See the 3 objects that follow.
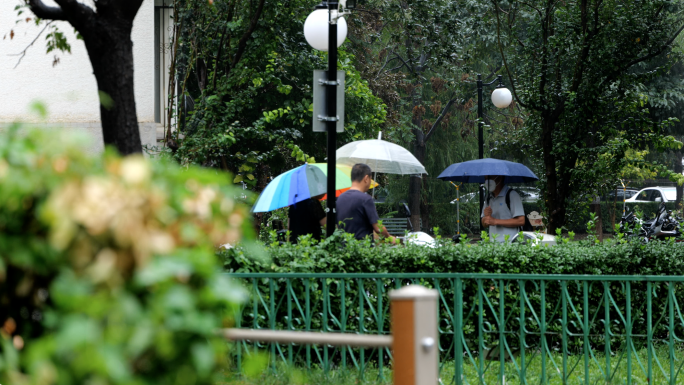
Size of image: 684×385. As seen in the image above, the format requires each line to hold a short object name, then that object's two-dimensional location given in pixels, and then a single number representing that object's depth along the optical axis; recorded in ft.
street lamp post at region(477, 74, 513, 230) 102.94
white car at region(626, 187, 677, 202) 209.05
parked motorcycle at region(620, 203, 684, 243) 132.67
